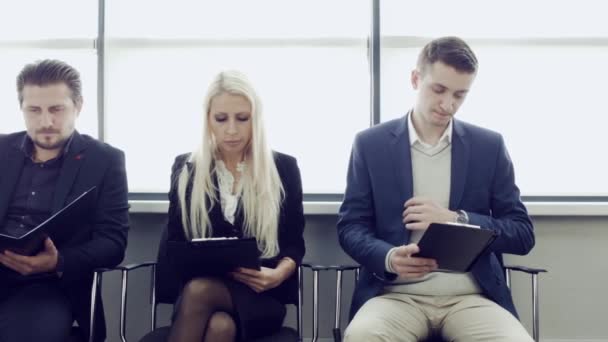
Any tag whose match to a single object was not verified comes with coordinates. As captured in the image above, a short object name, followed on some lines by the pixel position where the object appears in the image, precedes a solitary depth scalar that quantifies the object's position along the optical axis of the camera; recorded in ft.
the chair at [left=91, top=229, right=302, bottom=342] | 7.70
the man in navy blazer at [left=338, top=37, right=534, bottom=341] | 6.80
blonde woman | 7.40
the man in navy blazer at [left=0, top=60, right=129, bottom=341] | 7.06
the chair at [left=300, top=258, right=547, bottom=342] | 7.57
